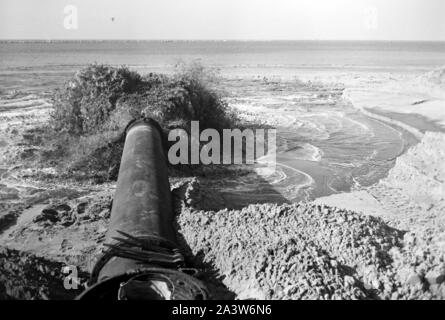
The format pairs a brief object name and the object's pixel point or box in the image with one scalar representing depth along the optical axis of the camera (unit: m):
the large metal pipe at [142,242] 5.10
